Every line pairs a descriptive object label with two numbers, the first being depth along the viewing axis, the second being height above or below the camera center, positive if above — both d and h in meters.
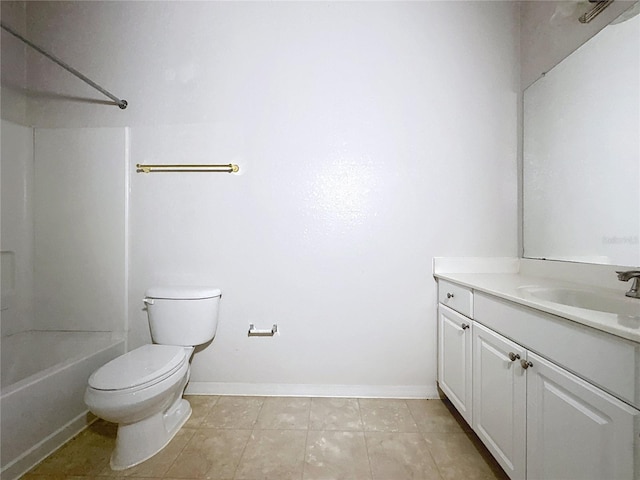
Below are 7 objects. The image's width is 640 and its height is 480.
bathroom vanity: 0.64 -0.41
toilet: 1.11 -0.59
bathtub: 1.12 -0.67
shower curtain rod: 1.21 +0.87
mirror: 1.06 +0.39
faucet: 0.91 -0.14
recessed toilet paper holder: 1.65 -0.56
